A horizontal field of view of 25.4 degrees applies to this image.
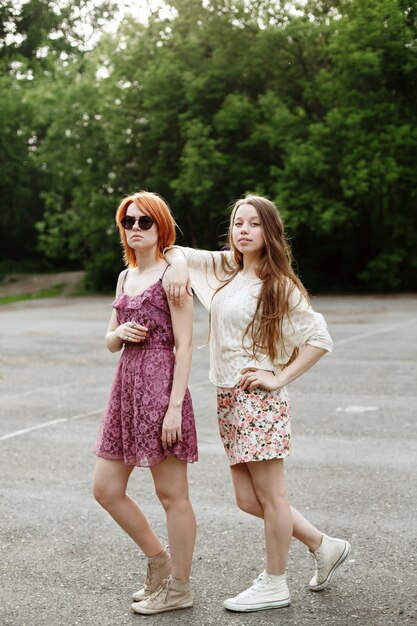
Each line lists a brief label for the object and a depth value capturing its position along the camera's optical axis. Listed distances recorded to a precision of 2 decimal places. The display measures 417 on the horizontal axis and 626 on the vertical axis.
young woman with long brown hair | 3.87
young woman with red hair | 3.84
